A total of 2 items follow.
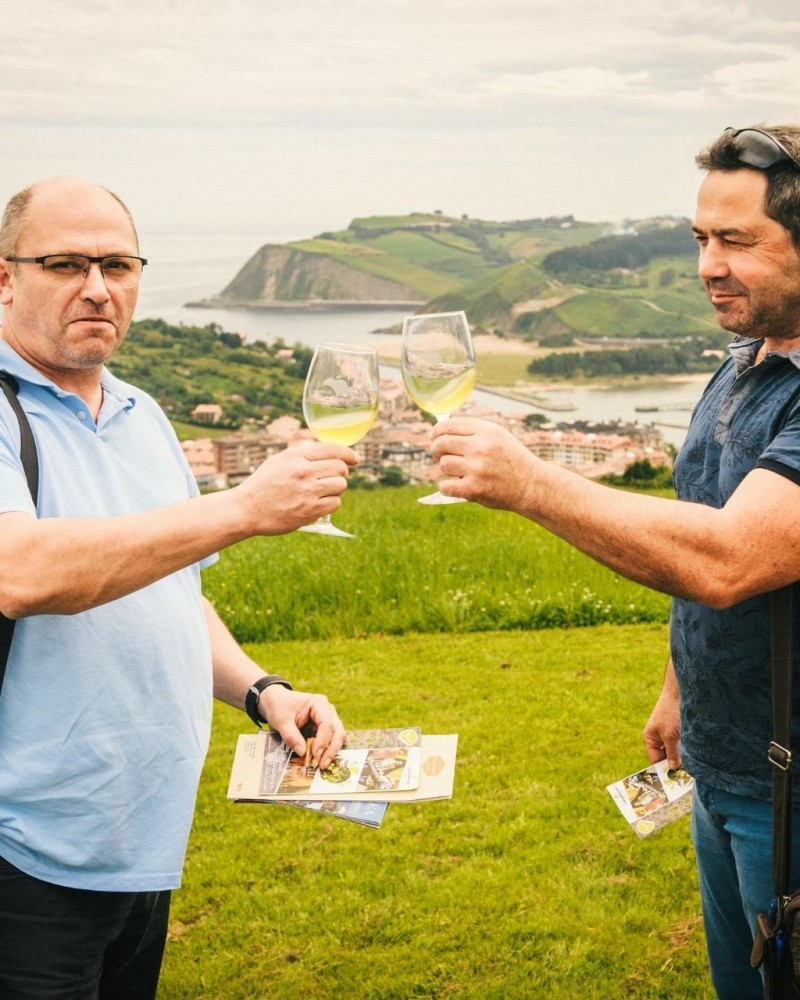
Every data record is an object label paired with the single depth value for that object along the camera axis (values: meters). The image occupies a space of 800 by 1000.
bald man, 2.04
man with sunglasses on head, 2.11
